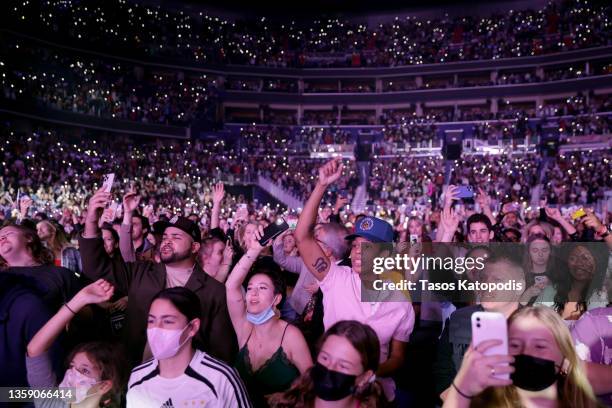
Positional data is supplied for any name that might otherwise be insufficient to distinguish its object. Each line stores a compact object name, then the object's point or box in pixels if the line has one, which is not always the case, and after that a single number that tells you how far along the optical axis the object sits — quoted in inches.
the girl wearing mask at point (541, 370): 85.7
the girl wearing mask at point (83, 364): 116.6
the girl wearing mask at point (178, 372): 109.2
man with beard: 149.8
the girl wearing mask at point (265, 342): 129.0
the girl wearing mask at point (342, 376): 97.0
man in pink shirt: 139.9
